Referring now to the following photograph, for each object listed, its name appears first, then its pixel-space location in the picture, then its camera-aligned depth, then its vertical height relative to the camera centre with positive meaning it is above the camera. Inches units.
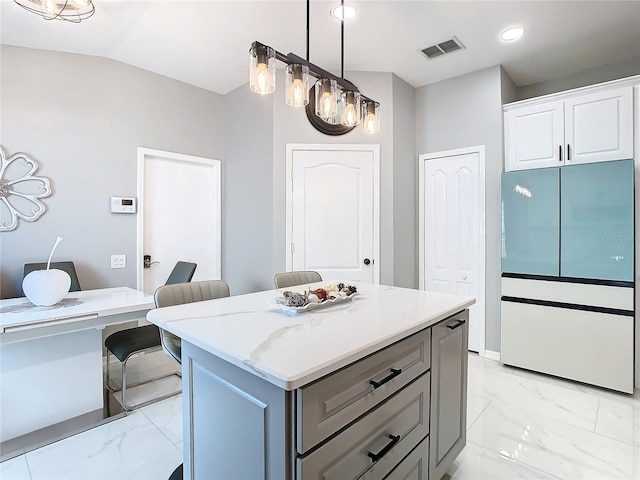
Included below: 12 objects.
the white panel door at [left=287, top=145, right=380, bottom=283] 131.2 +10.0
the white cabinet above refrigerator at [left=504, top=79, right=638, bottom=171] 102.1 +36.6
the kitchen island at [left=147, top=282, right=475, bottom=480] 36.4 -20.0
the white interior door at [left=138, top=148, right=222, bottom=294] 132.2 +9.5
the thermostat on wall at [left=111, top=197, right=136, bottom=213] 121.0 +11.9
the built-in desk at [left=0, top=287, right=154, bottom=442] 74.9 -30.3
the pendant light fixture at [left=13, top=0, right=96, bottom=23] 75.0 +56.3
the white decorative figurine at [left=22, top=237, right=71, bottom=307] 81.3 -12.5
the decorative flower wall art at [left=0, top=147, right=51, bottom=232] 100.0 +14.4
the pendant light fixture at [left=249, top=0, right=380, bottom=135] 60.8 +30.4
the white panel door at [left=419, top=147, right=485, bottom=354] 131.0 +4.2
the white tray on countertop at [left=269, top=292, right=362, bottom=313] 57.8 -12.5
